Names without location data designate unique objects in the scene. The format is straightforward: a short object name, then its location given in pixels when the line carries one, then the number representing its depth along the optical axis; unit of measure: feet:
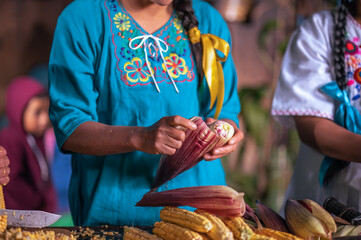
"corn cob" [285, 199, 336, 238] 6.50
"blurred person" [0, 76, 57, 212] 12.18
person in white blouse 7.90
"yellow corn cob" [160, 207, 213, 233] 6.25
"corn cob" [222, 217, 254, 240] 6.31
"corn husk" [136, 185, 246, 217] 6.44
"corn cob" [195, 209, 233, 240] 6.17
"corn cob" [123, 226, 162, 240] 6.47
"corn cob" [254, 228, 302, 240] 6.42
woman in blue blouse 7.05
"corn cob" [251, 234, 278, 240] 6.29
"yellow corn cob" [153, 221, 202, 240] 6.20
